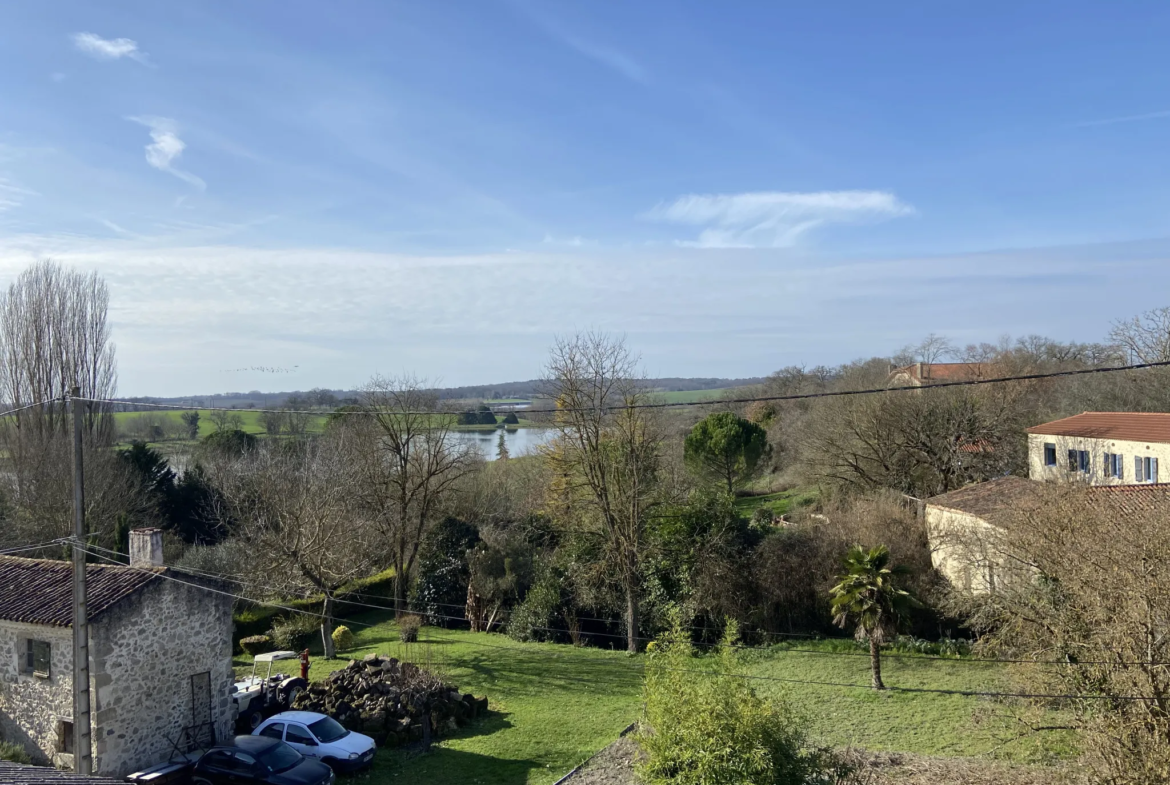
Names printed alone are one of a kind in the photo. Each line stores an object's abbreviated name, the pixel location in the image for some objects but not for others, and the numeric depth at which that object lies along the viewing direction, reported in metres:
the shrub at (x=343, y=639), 26.19
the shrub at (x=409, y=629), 25.45
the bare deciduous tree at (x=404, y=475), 31.03
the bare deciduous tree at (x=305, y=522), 24.28
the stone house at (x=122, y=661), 14.86
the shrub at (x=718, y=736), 10.81
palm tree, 18.84
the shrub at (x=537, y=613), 26.91
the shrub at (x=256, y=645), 25.77
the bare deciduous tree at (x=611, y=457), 25.86
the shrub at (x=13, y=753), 14.78
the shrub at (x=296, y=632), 25.86
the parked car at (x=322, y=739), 15.52
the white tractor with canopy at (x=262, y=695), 17.89
